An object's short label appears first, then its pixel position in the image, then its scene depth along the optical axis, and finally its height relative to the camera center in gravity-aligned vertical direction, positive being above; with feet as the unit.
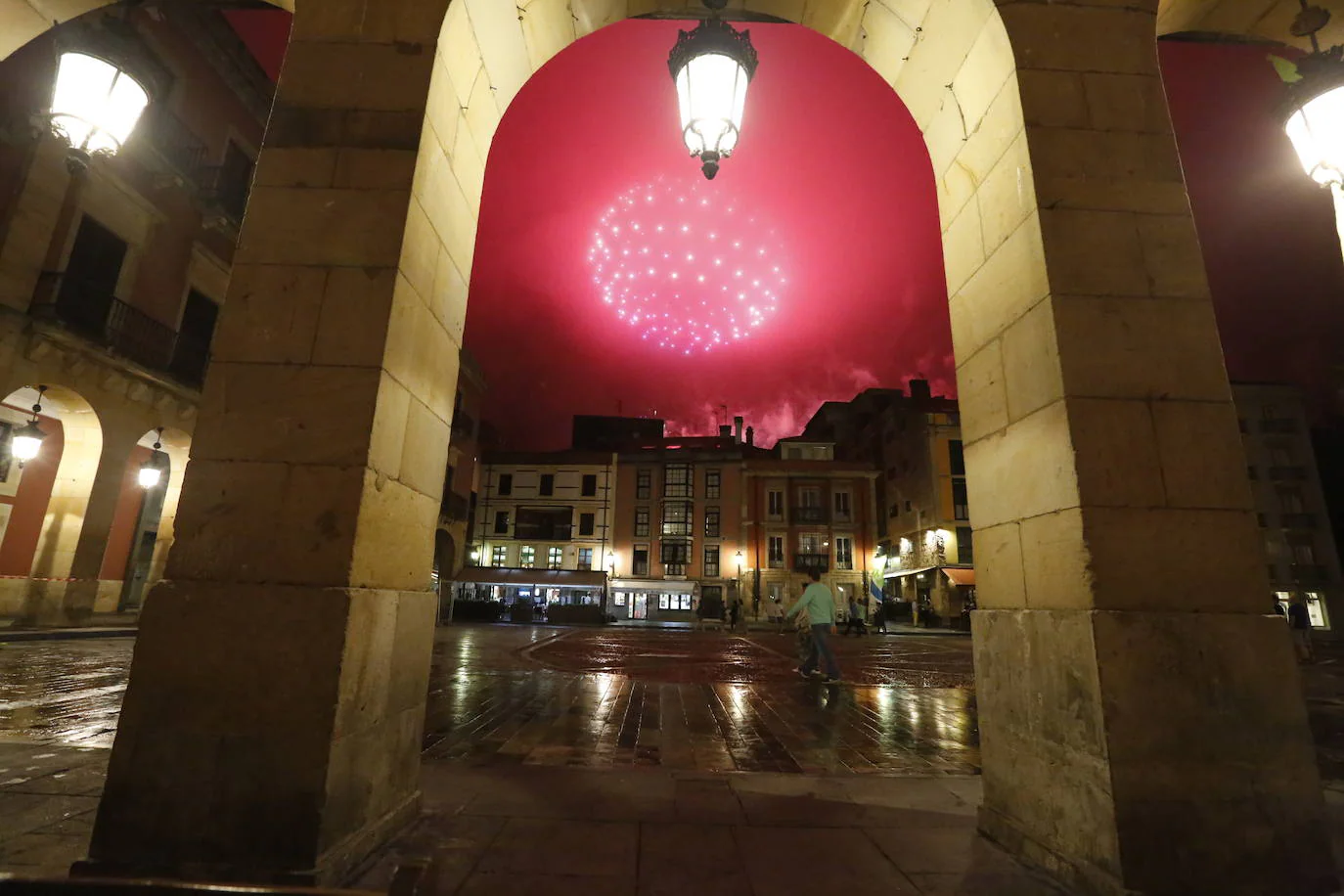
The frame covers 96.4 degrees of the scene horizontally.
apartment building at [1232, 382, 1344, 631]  102.99 +19.06
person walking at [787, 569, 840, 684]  26.71 -0.74
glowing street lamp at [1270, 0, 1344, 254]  10.68 +8.81
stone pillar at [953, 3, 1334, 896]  7.00 +0.86
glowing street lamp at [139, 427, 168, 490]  39.90 +7.50
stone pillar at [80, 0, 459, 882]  6.97 +0.64
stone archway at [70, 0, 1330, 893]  7.02 +1.31
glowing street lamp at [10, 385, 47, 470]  33.96 +7.44
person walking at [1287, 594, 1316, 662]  43.77 -0.95
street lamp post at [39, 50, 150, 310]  11.50 +8.91
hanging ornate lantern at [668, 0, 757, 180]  10.63 +8.90
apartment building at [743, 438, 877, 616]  118.73 +13.89
